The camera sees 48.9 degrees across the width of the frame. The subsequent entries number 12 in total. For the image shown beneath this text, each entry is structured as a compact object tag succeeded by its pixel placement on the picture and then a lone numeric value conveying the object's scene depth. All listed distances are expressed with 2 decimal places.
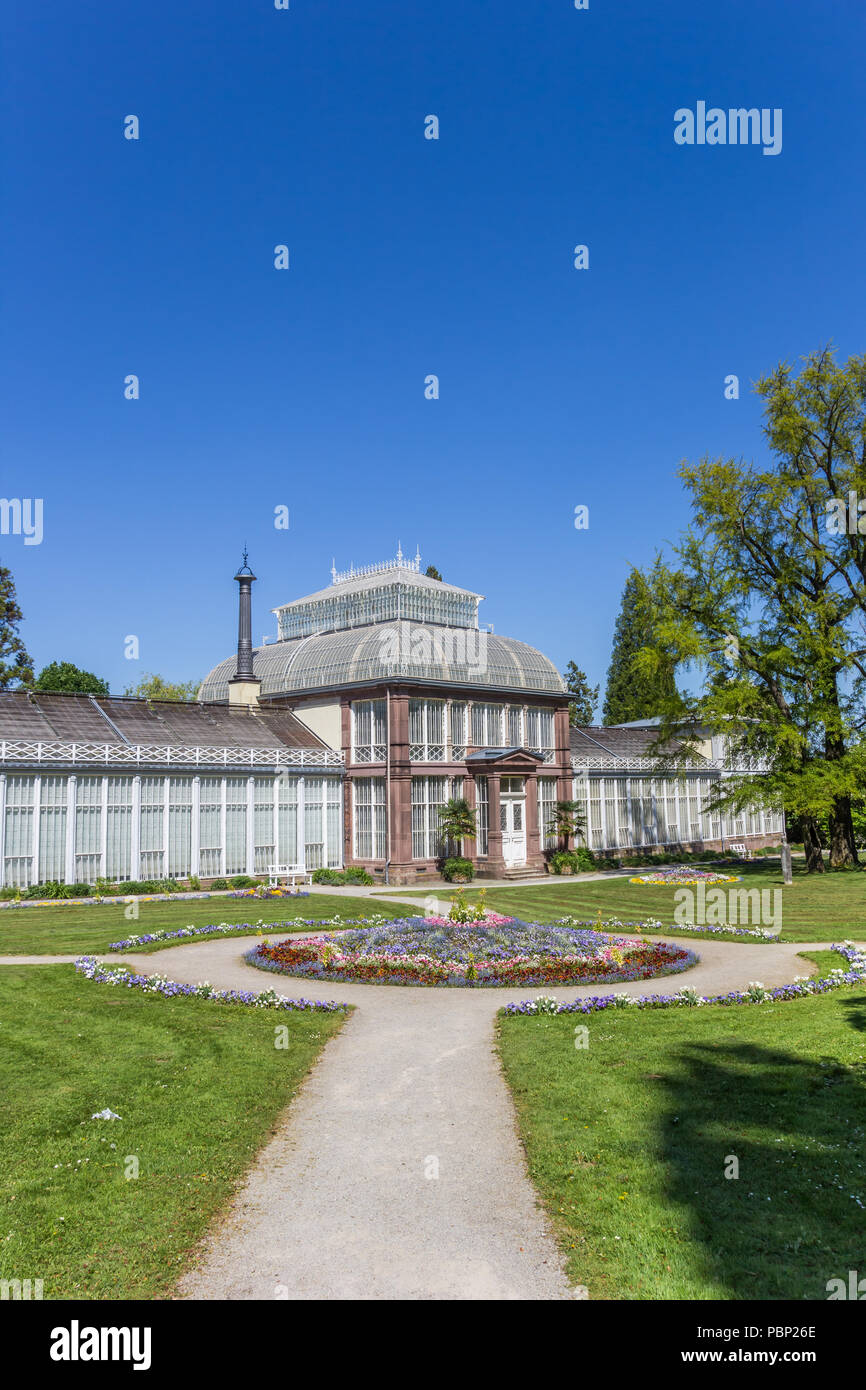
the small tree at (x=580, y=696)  80.00
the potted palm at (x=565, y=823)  44.66
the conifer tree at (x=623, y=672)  74.88
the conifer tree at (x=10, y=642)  56.82
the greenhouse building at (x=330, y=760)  33.94
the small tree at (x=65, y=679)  62.03
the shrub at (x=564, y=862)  43.38
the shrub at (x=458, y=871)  39.16
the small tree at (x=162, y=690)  82.15
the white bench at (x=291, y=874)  38.93
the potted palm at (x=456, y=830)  39.25
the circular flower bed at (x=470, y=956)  18.78
